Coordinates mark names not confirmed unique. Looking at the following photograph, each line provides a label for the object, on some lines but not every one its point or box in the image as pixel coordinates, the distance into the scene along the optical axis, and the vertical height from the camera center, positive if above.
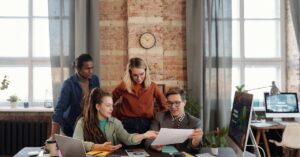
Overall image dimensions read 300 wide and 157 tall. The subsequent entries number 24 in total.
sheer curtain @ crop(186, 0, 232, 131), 4.86 +0.38
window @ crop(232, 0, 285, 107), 5.48 +0.59
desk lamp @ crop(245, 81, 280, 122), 3.75 -0.15
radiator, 4.80 -0.84
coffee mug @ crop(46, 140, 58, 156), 2.29 -0.49
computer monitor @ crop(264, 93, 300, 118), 4.85 -0.42
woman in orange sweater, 3.05 -0.20
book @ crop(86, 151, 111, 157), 2.25 -0.53
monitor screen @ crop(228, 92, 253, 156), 2.02 -0.28
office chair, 4.31 -0.81
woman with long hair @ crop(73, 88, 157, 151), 2.52 -0.38
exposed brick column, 4.98 +0.60
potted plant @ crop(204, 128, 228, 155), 2.42 -0.46
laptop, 2.04 -0.43
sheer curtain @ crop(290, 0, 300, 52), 5.08 +1.00
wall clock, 4.79 +0.56
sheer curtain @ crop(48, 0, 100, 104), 4.69 +0.67
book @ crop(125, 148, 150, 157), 2.29 -0.54
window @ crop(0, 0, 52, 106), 5.26 +0.49
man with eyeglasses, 2.70 -0.33
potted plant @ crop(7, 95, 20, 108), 4.98 -0.32
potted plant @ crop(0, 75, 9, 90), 5.08 -0.07
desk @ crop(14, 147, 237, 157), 2.31 -0.56
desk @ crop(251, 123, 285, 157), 4.48 -0.72
